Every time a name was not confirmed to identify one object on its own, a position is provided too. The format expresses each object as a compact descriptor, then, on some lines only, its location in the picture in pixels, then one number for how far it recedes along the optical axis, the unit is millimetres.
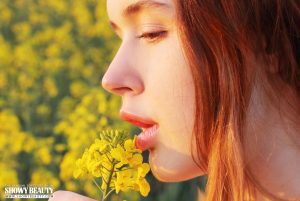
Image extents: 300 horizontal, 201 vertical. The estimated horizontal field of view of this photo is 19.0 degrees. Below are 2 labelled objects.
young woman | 637
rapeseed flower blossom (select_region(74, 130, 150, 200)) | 646
